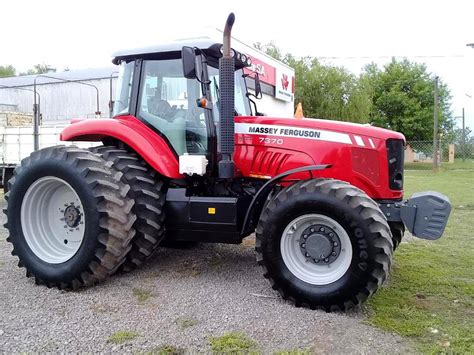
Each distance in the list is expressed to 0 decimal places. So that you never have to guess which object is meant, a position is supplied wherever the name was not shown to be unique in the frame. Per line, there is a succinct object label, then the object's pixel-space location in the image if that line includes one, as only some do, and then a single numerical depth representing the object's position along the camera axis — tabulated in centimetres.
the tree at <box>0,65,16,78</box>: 6712
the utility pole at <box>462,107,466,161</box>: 3147
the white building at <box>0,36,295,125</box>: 1440
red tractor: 390
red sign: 1186
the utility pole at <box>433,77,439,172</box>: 2403
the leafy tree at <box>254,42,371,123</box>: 2969
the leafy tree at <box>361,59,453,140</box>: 3628
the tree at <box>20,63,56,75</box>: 6315
